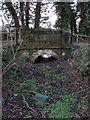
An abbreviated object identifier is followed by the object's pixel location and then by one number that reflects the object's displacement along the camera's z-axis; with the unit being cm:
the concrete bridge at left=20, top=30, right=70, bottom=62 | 616
